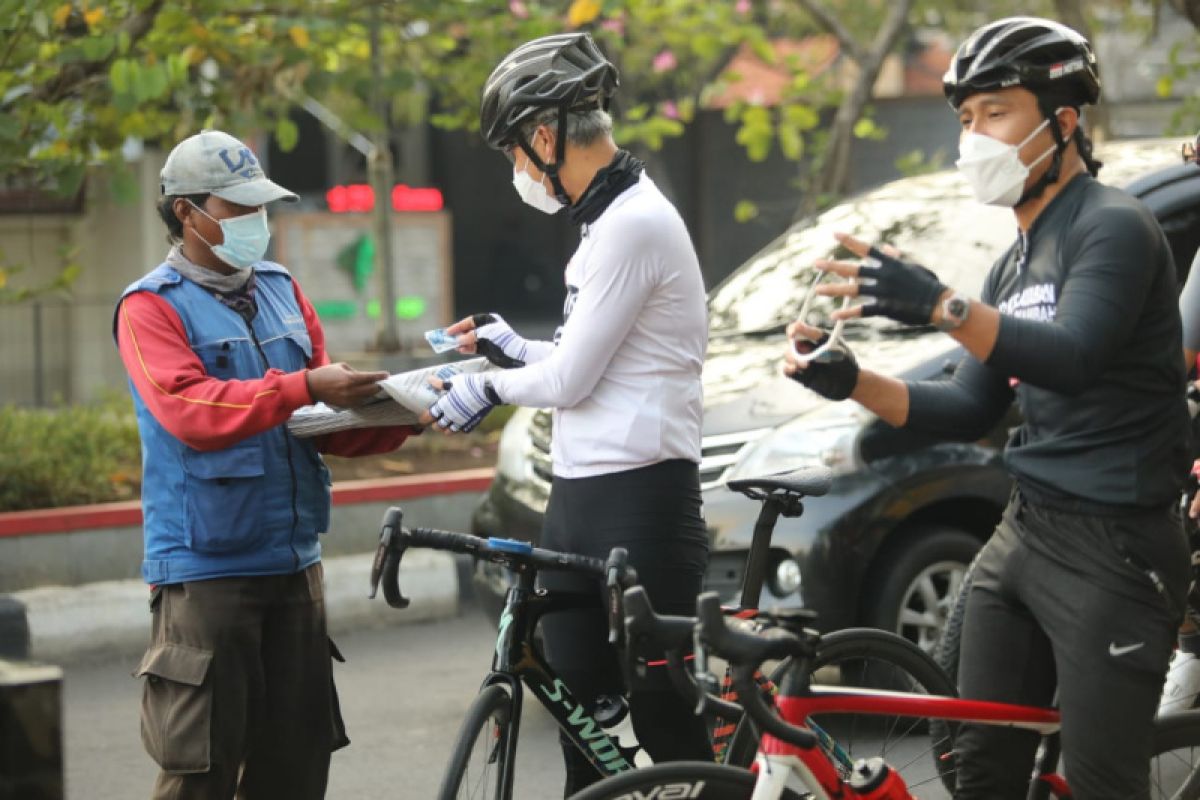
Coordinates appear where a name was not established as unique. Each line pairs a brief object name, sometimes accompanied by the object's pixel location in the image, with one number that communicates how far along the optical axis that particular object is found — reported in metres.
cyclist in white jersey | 7.51
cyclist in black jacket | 6.23
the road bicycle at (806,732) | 5.95
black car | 11.75
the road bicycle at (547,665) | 7.03
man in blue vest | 7.52
